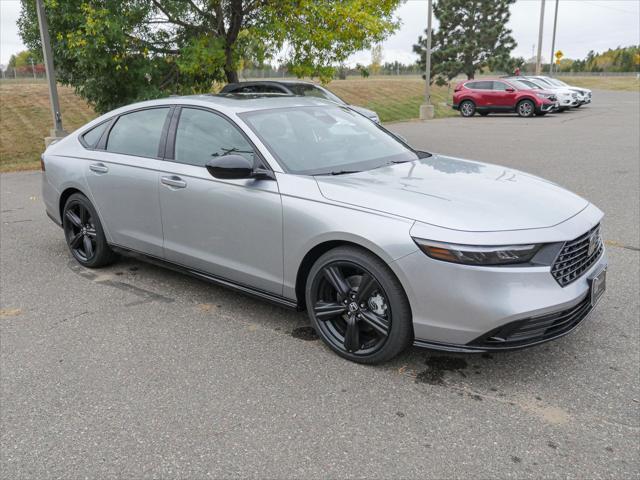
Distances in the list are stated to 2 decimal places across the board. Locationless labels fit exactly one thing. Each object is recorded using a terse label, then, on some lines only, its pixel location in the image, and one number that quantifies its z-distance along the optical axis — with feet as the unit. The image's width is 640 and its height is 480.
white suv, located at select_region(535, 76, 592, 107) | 89.92
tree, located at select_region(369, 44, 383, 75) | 296.26
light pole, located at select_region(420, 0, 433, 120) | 81.66
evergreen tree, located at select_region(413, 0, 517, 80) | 180.65
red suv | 79.82
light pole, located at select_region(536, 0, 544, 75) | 109.19
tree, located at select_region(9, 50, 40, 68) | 341.00
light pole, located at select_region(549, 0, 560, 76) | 147.13
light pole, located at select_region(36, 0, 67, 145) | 41.00
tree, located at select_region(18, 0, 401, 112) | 40.86
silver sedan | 10.29
